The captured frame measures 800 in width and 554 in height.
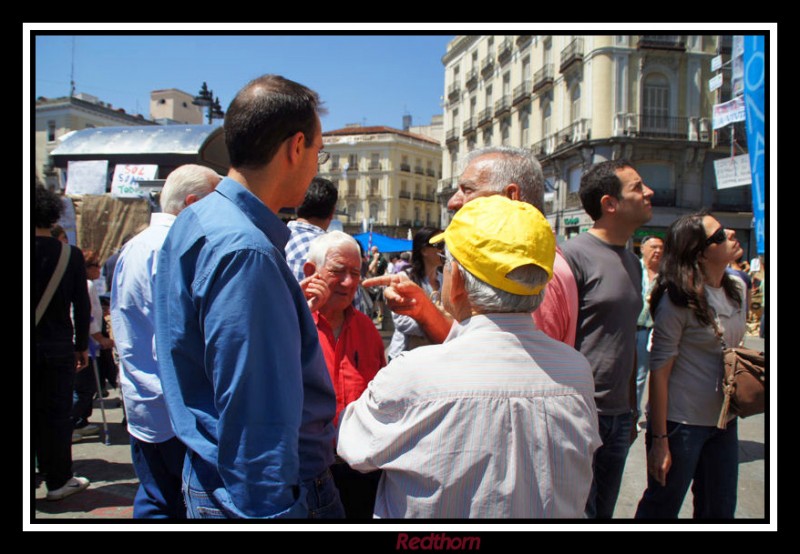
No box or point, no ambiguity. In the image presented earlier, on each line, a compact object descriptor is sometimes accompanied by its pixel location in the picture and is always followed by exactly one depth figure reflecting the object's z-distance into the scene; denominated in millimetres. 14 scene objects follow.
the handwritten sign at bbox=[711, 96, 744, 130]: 8935
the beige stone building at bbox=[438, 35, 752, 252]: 28484
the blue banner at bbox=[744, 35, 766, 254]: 4410
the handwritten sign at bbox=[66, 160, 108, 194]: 8617
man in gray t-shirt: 2613
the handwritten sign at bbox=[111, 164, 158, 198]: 8242
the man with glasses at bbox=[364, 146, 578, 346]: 2133
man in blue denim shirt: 1270
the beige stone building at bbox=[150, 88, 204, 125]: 46750
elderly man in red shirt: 2086
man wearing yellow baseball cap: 1394
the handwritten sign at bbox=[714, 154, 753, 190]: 7902
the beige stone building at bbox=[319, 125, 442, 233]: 66812
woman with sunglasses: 2820
